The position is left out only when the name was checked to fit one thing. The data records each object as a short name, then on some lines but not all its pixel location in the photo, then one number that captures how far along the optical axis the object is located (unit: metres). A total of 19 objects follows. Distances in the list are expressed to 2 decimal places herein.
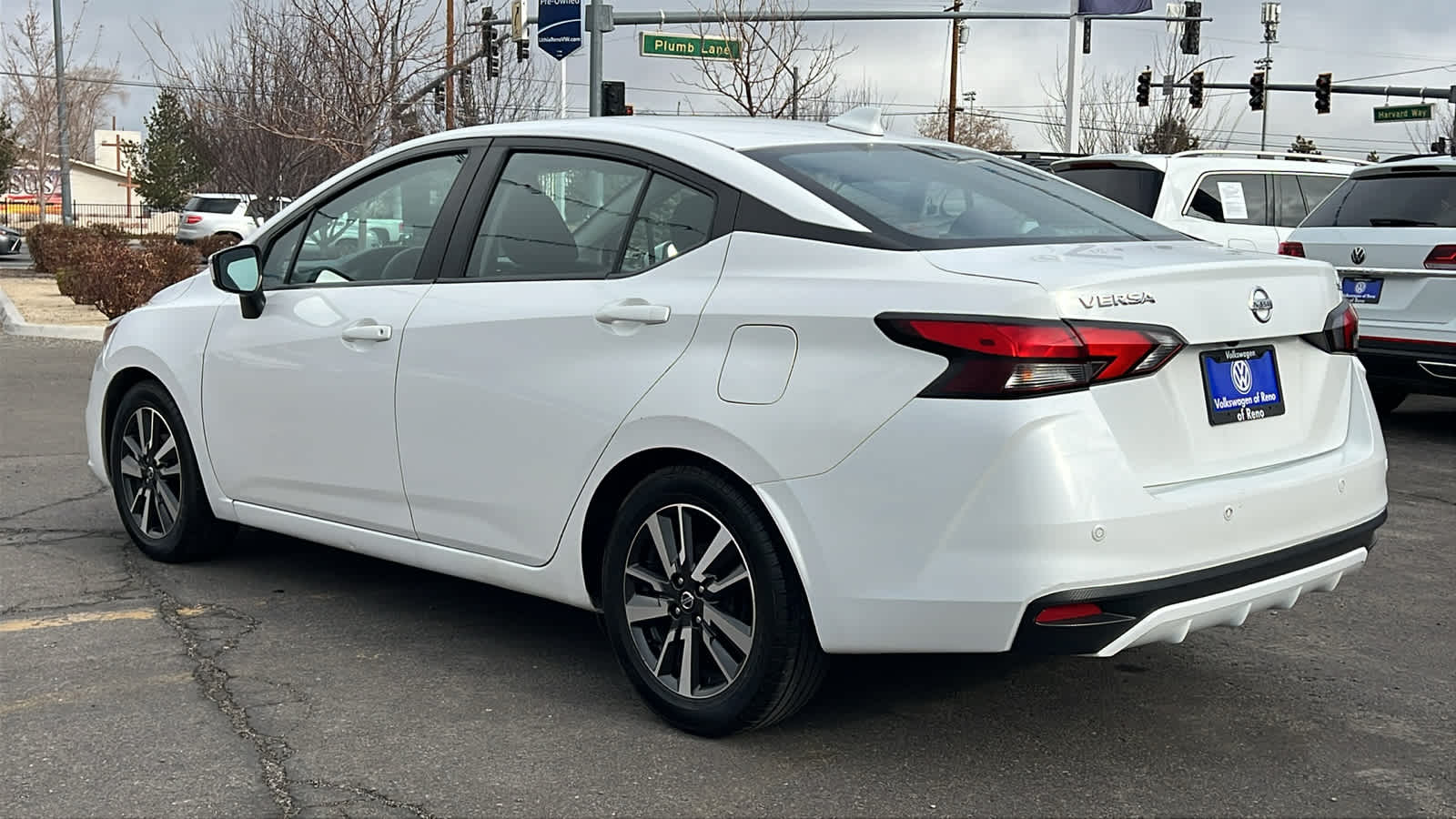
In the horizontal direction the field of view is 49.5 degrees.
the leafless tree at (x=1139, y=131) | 41.88
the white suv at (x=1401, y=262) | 8.98
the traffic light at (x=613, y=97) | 21.52
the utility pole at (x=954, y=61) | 40.75
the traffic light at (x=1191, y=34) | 31.32
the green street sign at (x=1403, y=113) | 41.22
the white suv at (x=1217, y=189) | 12.02
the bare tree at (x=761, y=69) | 22.45
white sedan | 3.47
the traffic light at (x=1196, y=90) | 35.88
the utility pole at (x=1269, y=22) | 59.33
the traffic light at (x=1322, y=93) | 36.97
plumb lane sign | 22.34
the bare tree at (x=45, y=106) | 49.25
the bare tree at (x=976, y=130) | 54.41
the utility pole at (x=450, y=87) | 25.42
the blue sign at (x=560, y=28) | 19.61
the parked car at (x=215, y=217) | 37.44
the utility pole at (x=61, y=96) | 32.25
